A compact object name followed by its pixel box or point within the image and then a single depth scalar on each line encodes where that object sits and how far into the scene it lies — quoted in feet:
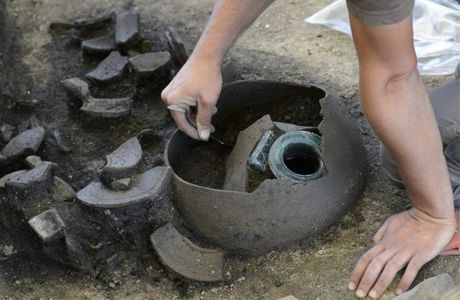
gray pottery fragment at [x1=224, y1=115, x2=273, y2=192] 8.78
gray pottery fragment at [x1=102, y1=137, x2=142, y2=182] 8.71
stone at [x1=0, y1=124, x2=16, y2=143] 10.19
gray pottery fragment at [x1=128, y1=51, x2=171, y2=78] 10.67
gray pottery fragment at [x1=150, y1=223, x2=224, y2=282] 8.38
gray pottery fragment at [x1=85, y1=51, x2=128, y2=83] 11.00
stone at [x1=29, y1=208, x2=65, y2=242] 8.43
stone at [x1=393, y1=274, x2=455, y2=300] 7.34
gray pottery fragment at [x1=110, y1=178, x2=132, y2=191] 8.61
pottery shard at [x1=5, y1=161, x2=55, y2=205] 8.76
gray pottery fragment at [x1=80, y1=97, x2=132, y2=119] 10.34
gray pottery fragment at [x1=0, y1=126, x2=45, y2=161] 9.68
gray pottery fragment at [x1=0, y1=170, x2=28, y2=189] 8.90
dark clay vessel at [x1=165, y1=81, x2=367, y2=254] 8.17
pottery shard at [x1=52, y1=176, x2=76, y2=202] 8.95
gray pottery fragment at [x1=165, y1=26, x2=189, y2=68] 10.79
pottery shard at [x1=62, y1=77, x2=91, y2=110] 10.57
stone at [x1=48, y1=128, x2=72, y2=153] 10.05
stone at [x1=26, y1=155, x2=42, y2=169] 9.37
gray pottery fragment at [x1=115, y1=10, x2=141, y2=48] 11.50
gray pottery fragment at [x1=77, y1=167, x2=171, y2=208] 8.39
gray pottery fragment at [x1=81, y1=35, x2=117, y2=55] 11.59
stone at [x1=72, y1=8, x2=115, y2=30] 12.27
